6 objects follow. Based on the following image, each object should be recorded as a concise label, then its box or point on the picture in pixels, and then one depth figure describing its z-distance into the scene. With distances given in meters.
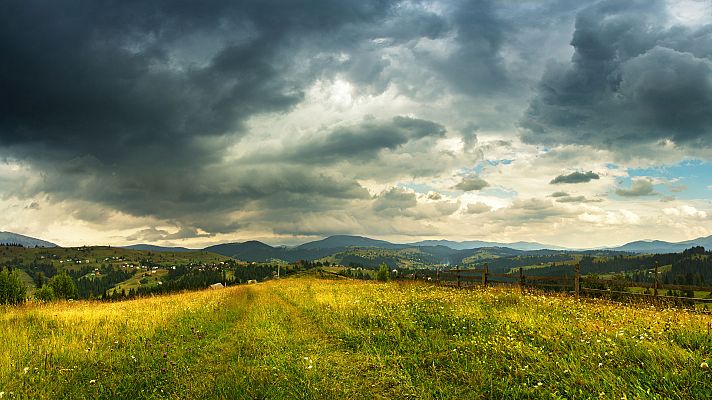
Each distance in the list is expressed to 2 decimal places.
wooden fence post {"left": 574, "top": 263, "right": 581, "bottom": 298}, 23.94
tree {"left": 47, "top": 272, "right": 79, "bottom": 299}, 87.12
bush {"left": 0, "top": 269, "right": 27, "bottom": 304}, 51.25
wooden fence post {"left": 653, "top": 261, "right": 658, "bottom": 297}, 21.00
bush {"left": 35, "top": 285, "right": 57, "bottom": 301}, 71.69
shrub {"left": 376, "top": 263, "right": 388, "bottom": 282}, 65.55
